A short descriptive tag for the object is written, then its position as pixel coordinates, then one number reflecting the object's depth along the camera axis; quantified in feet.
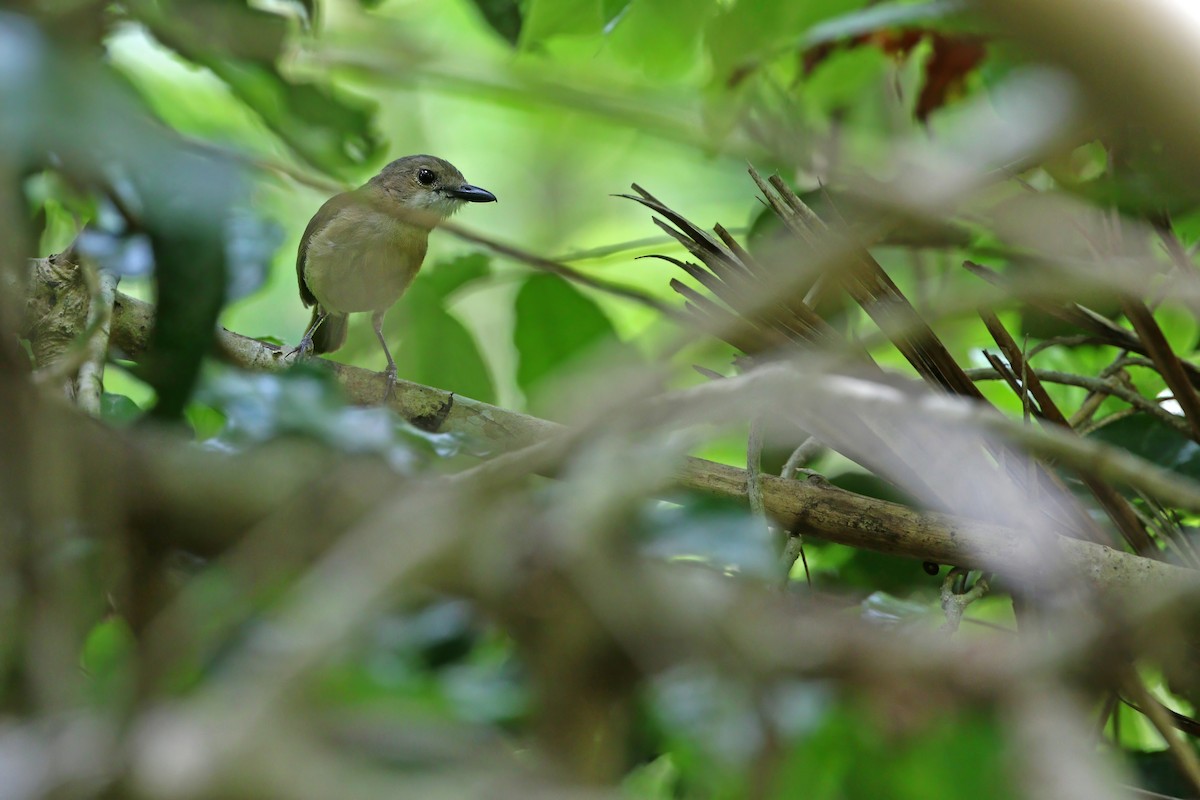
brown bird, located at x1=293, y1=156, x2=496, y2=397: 28.66
